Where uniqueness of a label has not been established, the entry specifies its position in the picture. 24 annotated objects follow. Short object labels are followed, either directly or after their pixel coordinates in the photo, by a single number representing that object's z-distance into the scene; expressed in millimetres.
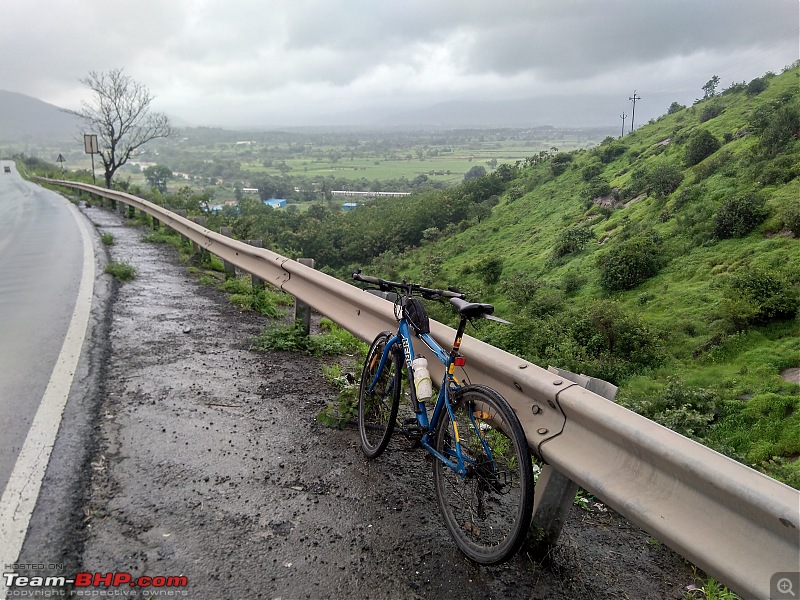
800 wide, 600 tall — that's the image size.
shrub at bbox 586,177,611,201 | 50741
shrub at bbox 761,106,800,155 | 31448
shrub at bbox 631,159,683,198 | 37188
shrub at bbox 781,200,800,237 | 20797
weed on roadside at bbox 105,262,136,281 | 8555
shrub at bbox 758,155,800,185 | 26547
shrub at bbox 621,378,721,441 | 8141
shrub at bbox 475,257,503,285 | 39531
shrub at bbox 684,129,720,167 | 40469
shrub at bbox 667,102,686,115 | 72962
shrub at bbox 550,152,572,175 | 67812
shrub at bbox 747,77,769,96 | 51059
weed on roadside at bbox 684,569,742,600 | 2480
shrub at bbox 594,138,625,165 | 63269
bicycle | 2459
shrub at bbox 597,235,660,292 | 26188
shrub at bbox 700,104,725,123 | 53938
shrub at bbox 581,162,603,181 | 59941
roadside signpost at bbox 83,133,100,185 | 31838
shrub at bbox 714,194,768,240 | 23688
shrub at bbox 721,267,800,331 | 14727
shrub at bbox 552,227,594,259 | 38000
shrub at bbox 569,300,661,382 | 15617
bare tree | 36031
